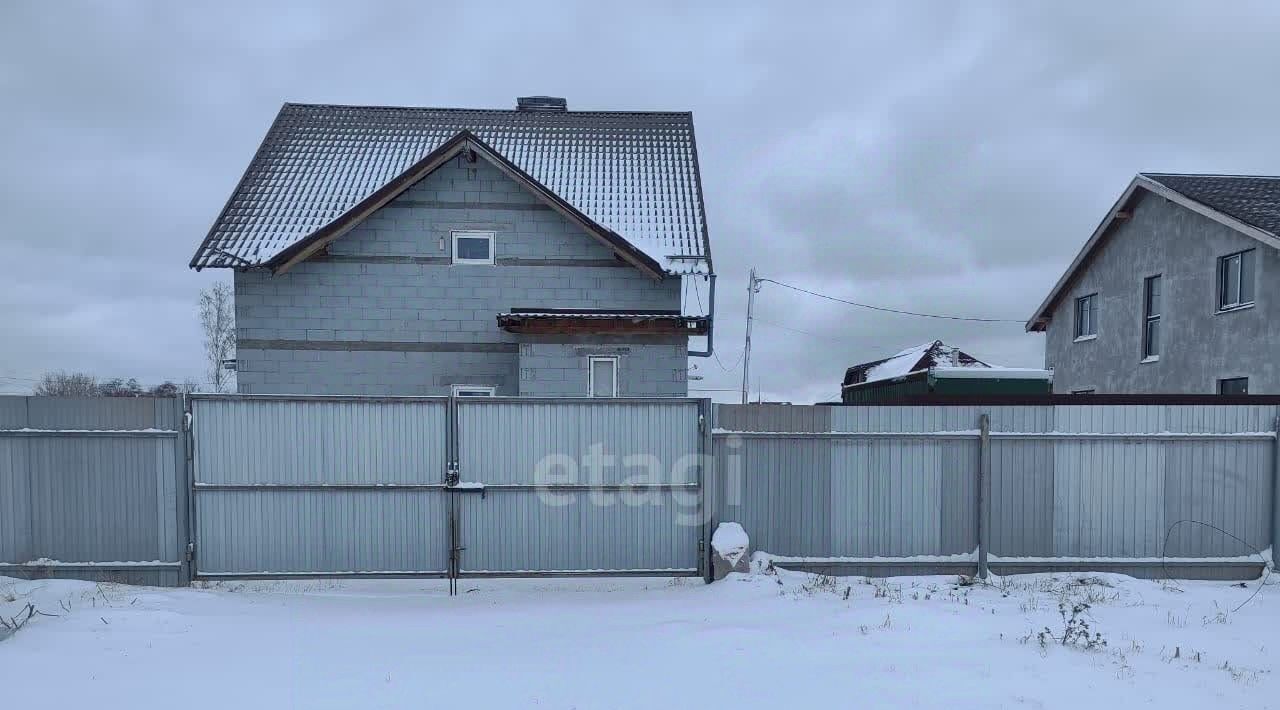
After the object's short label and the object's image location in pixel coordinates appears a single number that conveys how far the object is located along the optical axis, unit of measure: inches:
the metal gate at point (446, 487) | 264.7
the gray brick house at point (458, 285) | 468.1
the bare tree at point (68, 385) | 1708.9
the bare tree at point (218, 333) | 1160.8
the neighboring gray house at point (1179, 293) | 508.7
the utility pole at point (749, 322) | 964.0
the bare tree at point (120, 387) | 1533.0
